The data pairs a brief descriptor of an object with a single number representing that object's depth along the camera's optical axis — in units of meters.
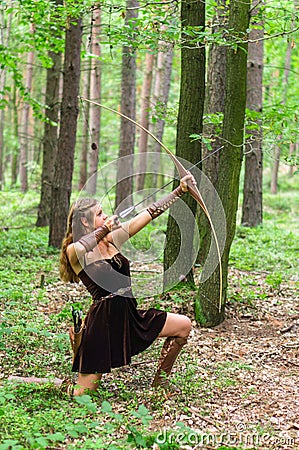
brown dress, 4.53
